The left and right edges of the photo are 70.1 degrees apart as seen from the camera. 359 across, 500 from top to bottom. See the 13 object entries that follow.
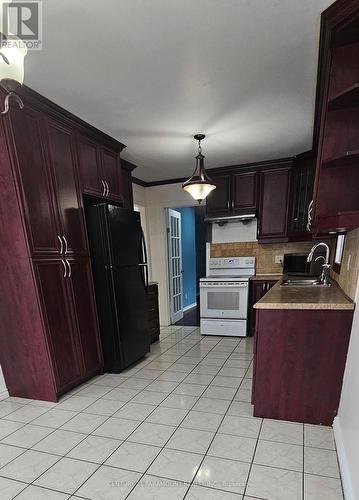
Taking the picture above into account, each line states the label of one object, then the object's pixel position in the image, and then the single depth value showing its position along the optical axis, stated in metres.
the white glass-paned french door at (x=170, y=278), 4.37
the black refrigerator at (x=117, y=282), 2.47
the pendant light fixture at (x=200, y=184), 2.57
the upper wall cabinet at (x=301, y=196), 3.35
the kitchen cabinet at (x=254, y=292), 3.51
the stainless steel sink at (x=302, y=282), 2.62
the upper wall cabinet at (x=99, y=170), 2.43
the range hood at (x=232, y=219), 3.69
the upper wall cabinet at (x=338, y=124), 1.31
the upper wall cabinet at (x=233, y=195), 3.69
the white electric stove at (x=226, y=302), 3.57
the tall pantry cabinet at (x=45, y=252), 1.88
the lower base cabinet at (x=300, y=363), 1.68
